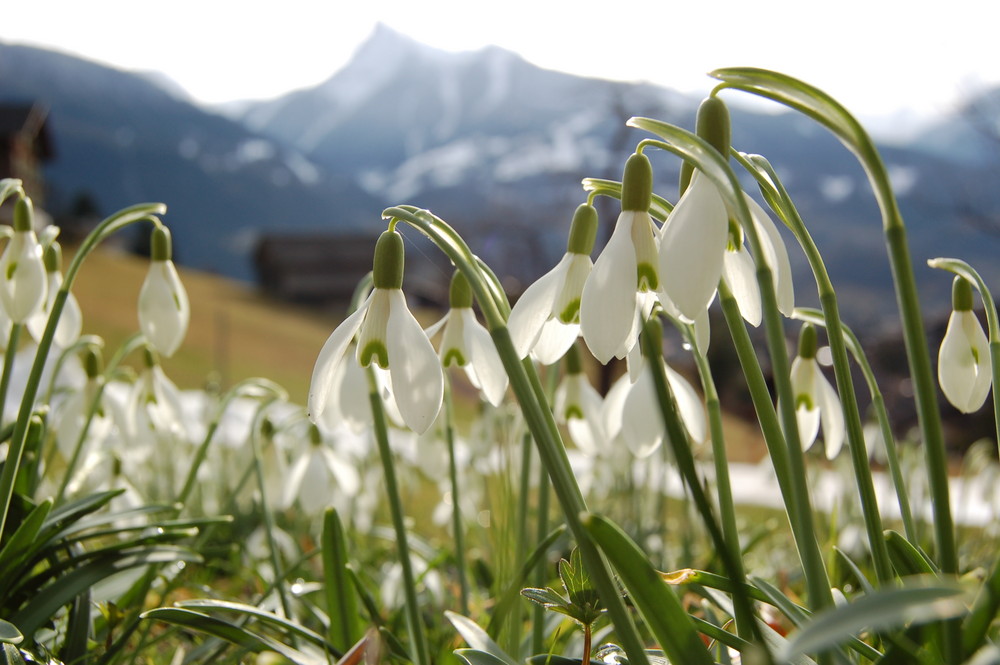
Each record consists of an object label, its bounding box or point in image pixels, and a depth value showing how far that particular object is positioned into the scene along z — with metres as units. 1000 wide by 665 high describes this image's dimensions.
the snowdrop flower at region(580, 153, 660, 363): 0.18
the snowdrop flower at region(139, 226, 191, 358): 0.27
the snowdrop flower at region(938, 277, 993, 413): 0.22
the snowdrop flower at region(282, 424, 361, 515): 0.35
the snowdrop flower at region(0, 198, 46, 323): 0.24
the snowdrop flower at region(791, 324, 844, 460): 0.25
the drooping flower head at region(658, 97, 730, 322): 0.17
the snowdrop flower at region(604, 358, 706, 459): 0.26
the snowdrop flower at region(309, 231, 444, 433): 0.19
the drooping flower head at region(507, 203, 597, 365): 0.20
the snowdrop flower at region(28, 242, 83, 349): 0.27
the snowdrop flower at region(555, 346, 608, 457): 0.28
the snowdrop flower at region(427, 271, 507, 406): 0.22
